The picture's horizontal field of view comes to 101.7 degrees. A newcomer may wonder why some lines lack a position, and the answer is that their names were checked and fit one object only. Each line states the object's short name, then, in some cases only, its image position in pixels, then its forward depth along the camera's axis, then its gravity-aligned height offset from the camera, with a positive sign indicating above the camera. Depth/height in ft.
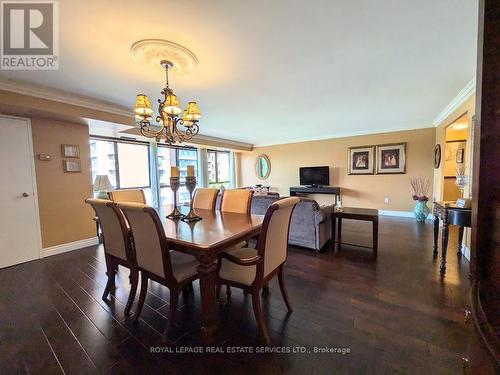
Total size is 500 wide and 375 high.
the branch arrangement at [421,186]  16.17 -0.99
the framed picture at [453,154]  16.34 +1.55
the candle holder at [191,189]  6.91 -0.40
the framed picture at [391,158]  16.96 +1.35
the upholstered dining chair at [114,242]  5.64 -1.89
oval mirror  24.27 +1.15
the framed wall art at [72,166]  10.68 +0.72
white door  8.91 -0.70
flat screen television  20.08 -0.04
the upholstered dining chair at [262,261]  4.64 -2.08
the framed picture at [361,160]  18.17 +1.37
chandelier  6.86 +2.29
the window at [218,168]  23.47 +1.04
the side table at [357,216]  9.30 -2.01
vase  14.98 -2.76
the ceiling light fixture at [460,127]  14.33 +3.40
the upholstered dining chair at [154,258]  4.67 -1.98
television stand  19.36 -1.45
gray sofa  9.55 -2.33
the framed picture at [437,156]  14.20 +1.28
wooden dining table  4.62 -1.51
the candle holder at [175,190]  7.09 -0.44
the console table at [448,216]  6.77 -1.53
